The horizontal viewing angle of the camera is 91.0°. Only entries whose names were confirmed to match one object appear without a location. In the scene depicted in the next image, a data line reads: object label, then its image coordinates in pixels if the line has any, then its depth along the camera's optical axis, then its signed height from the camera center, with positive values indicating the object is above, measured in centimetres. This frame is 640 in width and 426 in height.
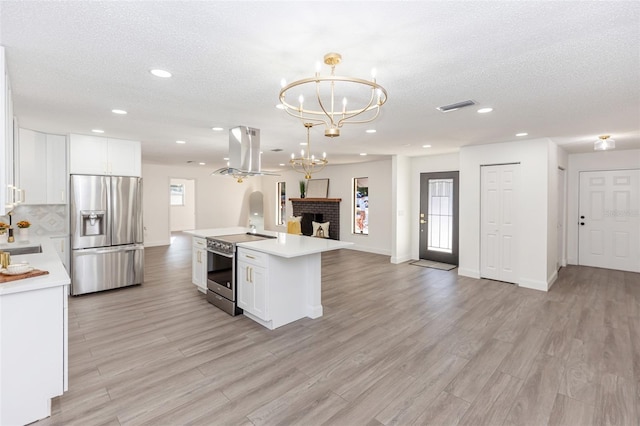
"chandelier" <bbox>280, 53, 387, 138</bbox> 207 +107
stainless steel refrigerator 464 -33
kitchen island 348 -81
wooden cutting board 210 -45
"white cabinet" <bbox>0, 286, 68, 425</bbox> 195 -92
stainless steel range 392 -79
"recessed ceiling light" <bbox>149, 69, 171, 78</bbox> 240 +107
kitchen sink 366 -45
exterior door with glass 678 -14
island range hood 427 +82
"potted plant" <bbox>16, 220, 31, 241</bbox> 417 -25
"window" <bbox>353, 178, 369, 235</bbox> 856 +14
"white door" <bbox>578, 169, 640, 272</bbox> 612 -19
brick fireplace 913 +0
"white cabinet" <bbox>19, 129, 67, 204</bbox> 446 +65
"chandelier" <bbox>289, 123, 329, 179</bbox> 368 +72
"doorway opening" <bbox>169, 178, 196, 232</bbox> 1225 +25
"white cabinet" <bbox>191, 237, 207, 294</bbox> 455 -77
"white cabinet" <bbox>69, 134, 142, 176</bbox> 468 +87
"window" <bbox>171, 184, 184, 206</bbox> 1229 +64
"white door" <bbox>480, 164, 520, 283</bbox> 530 -20
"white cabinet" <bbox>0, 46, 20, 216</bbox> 197 +49
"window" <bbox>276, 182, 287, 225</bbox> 1118 +22
